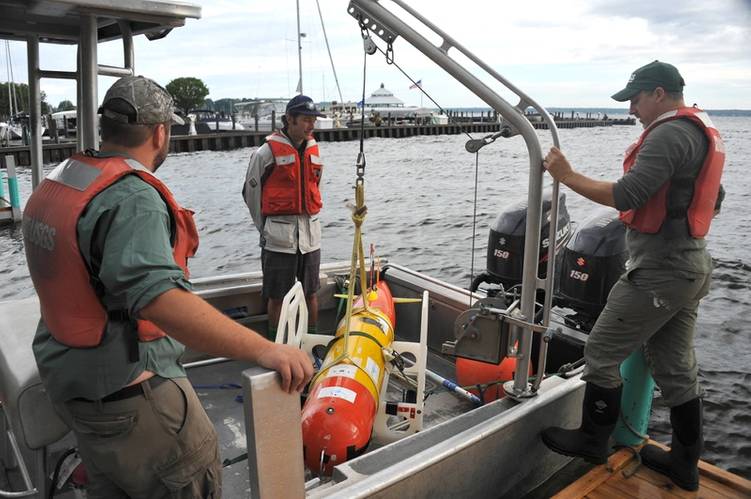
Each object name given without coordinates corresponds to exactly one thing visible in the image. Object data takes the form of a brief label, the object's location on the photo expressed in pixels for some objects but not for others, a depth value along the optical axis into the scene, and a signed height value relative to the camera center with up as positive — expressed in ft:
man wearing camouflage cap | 4.98 -1.59
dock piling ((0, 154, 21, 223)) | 41.56 -5.64
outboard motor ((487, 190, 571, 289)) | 16.51 -2.85
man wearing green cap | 8.70 -1.80
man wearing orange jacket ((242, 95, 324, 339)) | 14.18 -1.48
